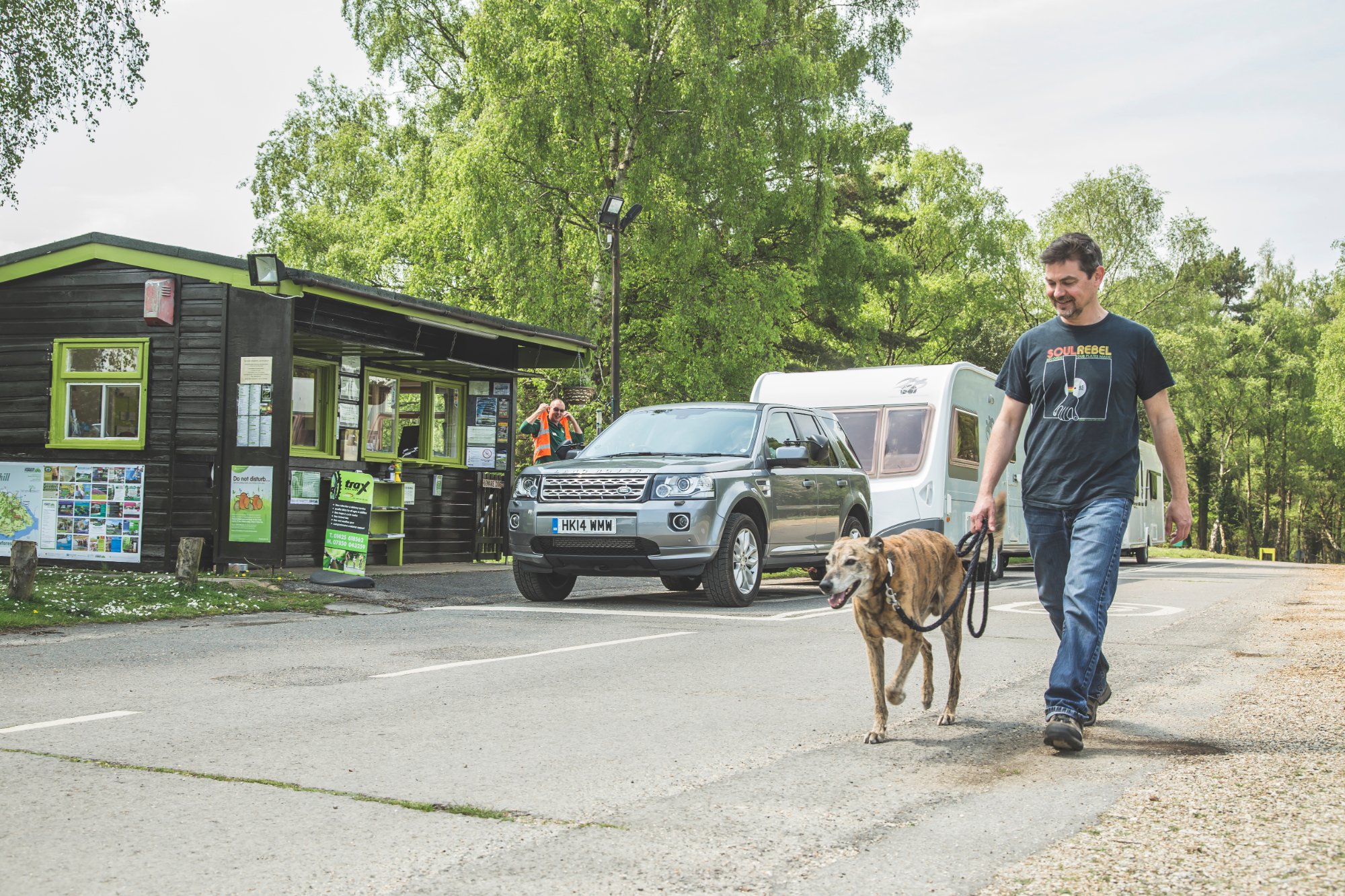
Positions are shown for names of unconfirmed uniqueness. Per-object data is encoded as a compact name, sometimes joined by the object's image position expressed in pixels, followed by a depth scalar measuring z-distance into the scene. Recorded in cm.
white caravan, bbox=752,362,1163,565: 1781
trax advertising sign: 1461
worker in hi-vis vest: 1925
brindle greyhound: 586
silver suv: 1254
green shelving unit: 1880
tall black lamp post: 2308
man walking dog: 550
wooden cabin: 1505
